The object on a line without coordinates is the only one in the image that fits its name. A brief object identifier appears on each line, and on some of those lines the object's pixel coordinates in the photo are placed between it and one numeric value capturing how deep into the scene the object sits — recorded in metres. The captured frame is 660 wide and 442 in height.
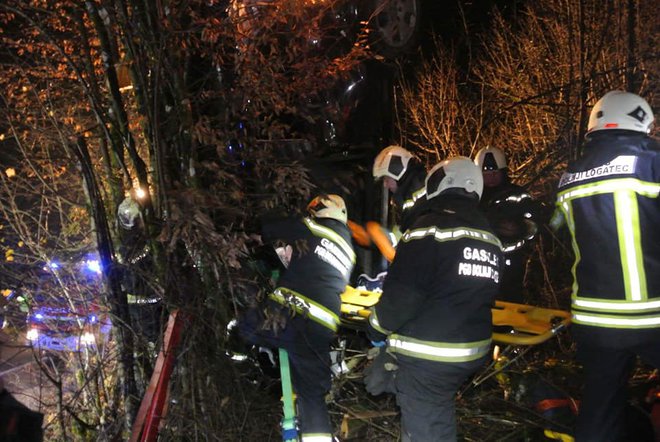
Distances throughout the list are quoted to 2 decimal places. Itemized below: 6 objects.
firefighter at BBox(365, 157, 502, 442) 2.89
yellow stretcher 3.40
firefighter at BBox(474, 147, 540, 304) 4.64
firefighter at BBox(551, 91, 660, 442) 2.88
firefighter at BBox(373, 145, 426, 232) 4.38
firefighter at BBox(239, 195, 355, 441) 3.50
